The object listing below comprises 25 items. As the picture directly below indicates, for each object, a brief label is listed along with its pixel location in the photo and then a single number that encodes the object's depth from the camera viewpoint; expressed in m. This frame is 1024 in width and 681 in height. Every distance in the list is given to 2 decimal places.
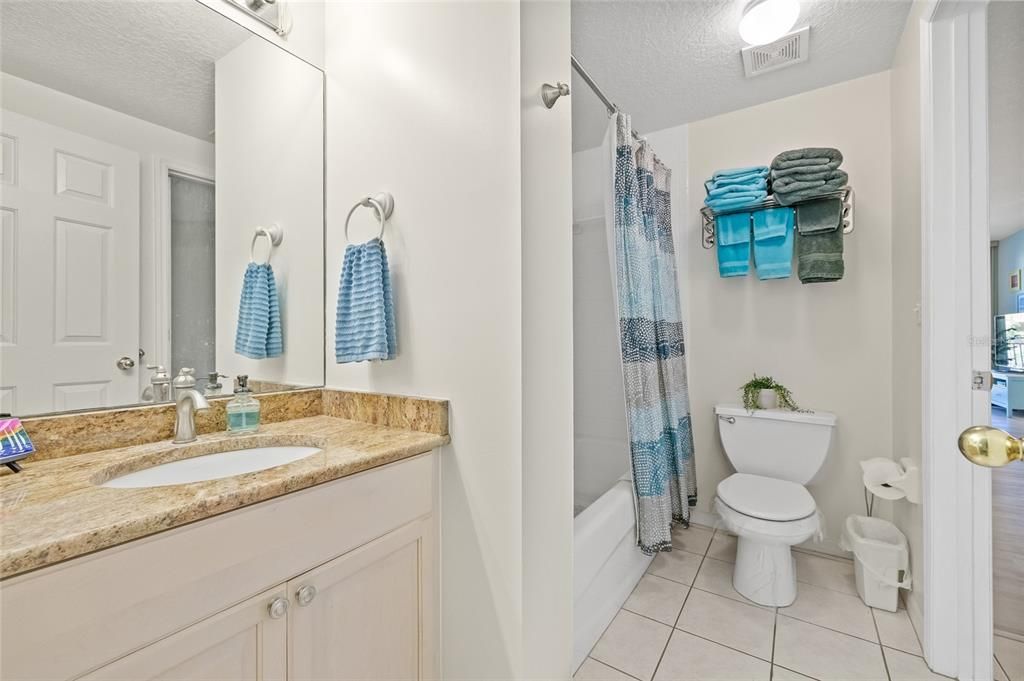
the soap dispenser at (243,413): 1.16
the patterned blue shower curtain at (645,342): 1.75
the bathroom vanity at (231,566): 0.58
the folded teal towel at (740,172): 2.07
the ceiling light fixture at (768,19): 1.53
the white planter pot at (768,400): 2.18
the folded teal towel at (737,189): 2.06
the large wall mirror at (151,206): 0.93
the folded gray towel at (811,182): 1.89
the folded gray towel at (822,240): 1.94
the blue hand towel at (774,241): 2.05
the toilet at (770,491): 1.68
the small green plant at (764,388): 2.19
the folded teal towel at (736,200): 2.06
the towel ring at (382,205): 1.28
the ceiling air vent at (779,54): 1.77
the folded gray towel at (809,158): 1.89
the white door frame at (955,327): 1.28
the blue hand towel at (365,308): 1.21
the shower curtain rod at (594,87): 1.60
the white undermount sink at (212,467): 0.95
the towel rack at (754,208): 1.95
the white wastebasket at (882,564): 1.66
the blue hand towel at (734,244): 2.15
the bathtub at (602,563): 1.46
